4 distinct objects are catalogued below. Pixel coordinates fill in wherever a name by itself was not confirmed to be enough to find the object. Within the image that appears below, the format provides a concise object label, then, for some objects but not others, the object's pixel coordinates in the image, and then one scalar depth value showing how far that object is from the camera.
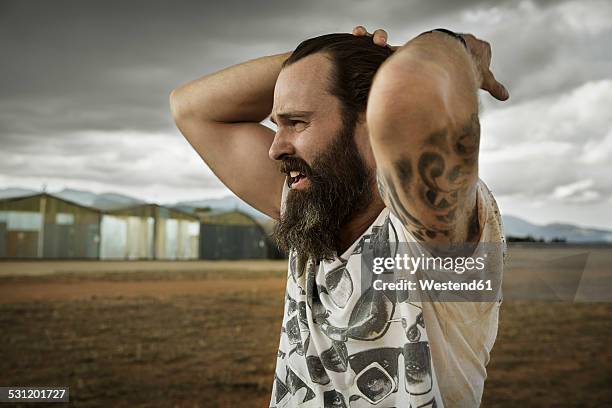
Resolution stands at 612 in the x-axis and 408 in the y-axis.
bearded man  0.82
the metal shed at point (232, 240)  21.02
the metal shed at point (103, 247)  19.00
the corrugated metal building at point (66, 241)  17.86
